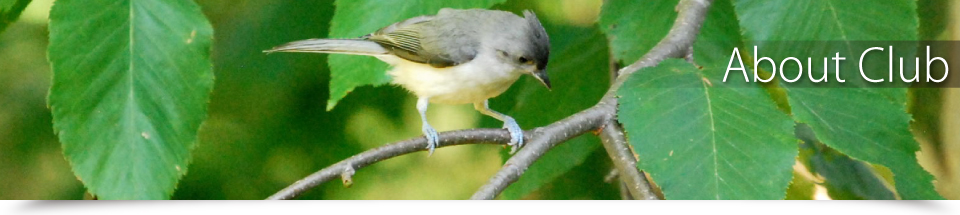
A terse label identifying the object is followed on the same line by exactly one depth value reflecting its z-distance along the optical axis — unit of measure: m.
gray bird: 3.16
